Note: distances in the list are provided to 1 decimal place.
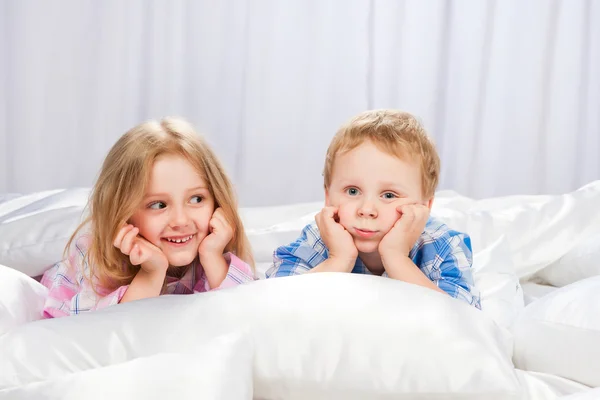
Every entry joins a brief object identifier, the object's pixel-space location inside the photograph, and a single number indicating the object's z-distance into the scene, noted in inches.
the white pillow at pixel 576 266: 60.7
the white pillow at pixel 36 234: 60.7
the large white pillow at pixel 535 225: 65.4
